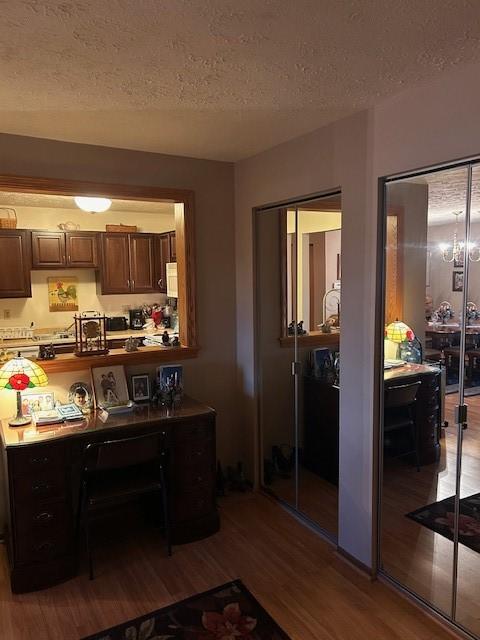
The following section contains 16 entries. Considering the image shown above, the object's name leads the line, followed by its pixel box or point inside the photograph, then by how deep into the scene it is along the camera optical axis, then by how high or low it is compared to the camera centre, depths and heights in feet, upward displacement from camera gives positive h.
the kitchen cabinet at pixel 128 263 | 19.35 +1.07
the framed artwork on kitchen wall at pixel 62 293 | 19.44 -0.14
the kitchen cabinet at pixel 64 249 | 18.03 +1.57
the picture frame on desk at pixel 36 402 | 9.88 -2.35
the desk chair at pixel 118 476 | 8.68 -3.75
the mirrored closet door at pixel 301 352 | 9.90 -1.51
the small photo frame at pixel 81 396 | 10.13 -2.30
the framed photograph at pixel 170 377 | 11.01 -2.08
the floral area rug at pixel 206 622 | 7.42 -5.41
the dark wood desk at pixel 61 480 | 8.43 -3.61
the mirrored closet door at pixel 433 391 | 7.10 -1.79
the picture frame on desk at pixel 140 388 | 10.88 -2.28
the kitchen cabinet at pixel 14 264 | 17.22 +0.98
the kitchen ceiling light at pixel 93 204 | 13.20 +2.42
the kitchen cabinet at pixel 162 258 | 19.57 +1.24
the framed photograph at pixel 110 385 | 10.38 -2.12
